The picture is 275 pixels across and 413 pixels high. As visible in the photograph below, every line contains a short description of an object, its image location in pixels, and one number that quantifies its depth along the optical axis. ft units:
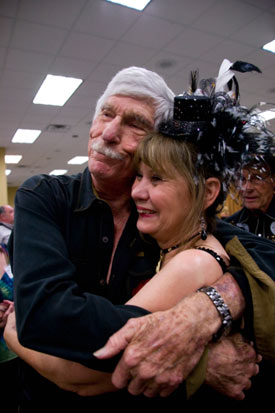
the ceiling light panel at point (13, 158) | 33.50
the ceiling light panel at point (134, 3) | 10.48
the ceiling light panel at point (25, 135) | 25.23
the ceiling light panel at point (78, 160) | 36.06
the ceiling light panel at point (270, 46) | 13.67
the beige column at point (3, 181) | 30.01
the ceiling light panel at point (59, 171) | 42.78
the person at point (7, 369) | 5.57
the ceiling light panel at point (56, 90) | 16.42
